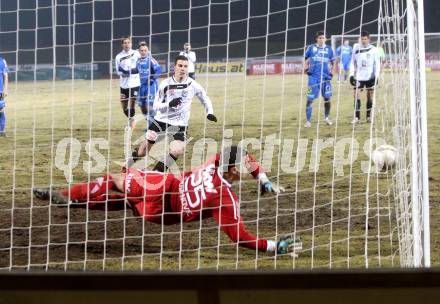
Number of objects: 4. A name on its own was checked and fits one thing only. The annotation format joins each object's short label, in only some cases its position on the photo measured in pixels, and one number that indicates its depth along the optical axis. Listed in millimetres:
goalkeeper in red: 7609
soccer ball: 10773
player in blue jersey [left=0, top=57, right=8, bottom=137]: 15309
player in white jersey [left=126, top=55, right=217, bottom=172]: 11469
